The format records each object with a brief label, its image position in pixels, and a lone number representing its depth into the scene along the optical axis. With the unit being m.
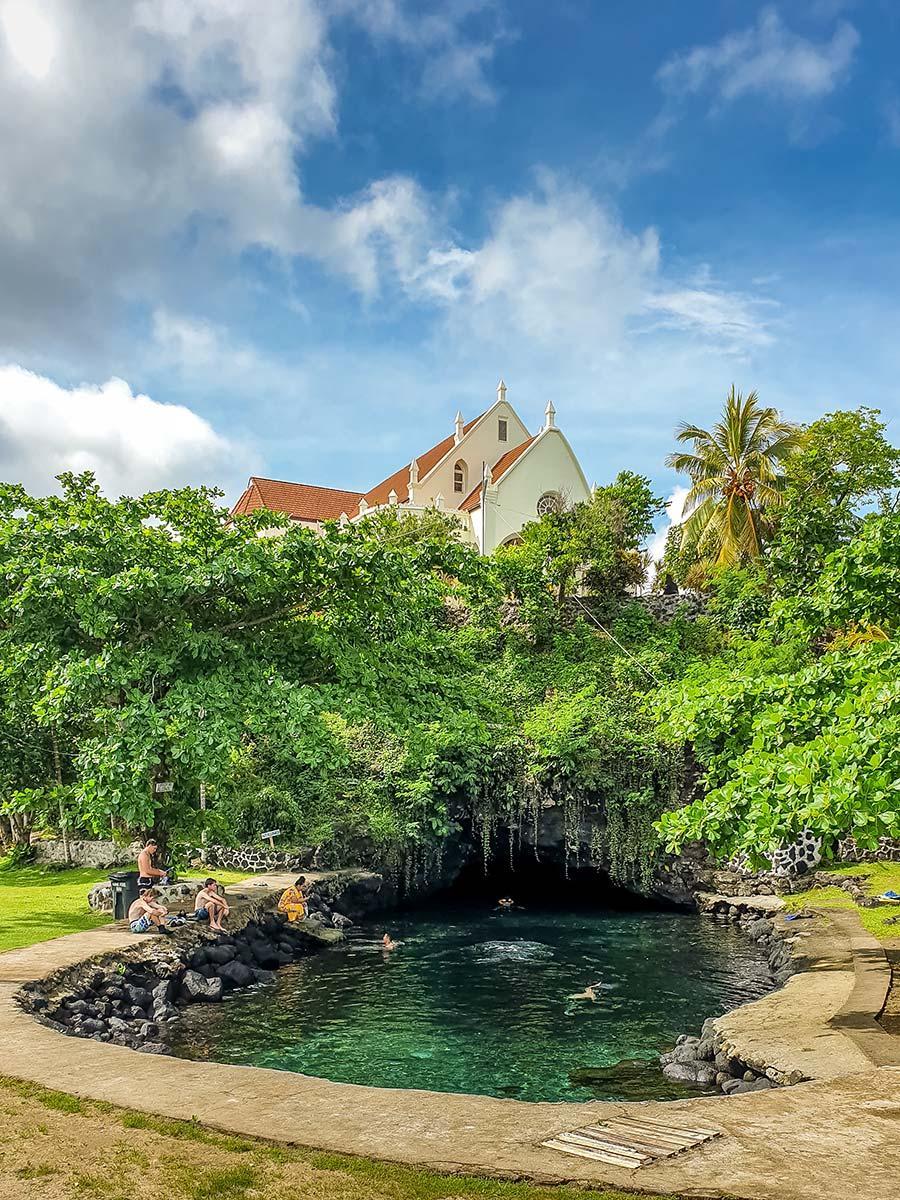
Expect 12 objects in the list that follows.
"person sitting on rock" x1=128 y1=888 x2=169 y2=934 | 14.21
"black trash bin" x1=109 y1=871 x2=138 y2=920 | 15.28
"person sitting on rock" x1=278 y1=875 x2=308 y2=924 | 17.58
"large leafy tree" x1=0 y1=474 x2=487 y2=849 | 13.44
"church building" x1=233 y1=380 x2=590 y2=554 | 43.00
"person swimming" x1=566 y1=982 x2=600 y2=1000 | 14.01
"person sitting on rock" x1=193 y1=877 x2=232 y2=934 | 15.32
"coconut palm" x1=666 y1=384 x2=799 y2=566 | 34.88
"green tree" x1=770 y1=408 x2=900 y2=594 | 30.75
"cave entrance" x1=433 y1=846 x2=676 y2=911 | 24.58
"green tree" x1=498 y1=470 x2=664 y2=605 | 32.09
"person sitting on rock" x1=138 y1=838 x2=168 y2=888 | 14.92
